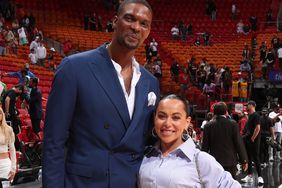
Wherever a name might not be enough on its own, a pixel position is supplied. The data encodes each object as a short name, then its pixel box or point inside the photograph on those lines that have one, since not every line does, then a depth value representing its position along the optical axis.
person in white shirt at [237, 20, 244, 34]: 21.47
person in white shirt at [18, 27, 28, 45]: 14.99
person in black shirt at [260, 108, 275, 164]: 9.26
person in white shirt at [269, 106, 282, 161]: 11.55
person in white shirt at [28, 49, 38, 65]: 14.29
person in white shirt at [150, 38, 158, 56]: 18.44
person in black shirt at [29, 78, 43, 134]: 8.30
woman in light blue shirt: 2.11
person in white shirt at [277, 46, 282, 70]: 16.39
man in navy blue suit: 1.96
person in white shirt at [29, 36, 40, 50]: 14.41
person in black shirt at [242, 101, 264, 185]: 7.79
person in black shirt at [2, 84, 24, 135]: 7.93
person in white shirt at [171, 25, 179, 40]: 21.16
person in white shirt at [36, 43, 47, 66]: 14.45
